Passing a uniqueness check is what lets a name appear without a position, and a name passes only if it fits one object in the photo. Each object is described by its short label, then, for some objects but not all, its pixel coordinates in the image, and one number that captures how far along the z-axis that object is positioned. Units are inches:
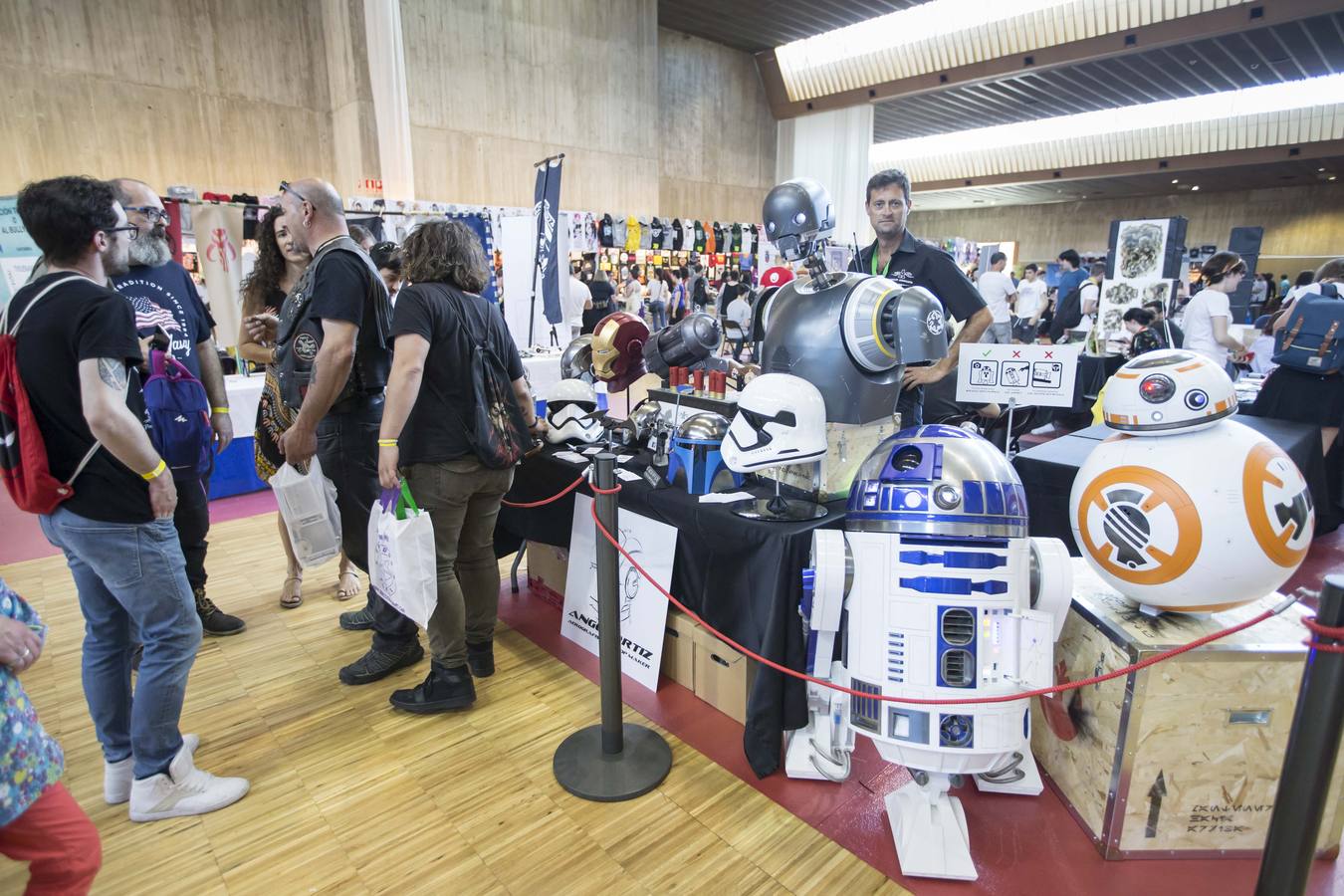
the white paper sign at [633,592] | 98.3
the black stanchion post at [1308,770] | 41.9
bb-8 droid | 63.0
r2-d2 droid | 64.7
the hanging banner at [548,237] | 219.6
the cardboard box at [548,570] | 132.0
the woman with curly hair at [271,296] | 104.4
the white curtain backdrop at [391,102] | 300.2
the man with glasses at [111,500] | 64.2
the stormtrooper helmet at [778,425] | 76.9
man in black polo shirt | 107.8
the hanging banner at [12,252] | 213.3
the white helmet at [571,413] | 121.4
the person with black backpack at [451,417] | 85.9
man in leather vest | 87.8
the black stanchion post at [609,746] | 82.4
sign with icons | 104.8
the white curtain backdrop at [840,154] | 492.4
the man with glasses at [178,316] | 112.8
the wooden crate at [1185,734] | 66.9
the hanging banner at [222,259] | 234.7
